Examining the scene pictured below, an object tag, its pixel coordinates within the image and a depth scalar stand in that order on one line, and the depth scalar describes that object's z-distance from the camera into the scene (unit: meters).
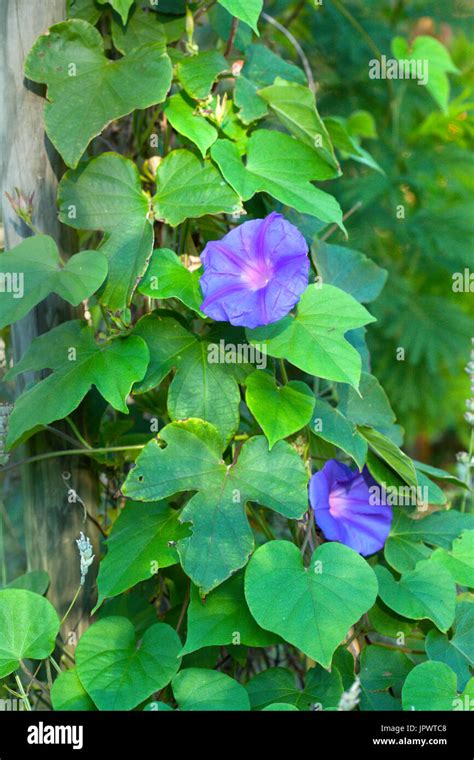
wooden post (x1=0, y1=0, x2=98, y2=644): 1.33
